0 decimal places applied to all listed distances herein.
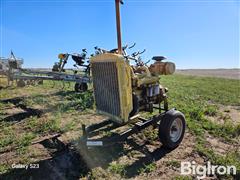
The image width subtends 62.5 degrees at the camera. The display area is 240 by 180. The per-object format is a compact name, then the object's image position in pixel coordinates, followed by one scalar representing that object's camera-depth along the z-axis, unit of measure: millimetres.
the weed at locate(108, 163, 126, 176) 3014
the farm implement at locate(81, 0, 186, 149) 3268
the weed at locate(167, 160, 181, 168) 3258
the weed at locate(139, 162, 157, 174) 3071
